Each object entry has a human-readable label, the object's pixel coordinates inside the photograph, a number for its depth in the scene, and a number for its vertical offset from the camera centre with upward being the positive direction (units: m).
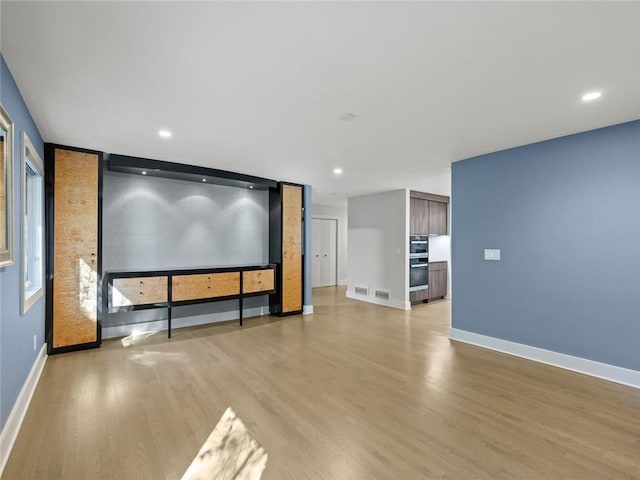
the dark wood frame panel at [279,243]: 5.54 -0.03
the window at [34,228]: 2.99 +0.16
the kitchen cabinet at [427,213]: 6.52 +0.62
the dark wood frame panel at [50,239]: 3.55 +0.04
